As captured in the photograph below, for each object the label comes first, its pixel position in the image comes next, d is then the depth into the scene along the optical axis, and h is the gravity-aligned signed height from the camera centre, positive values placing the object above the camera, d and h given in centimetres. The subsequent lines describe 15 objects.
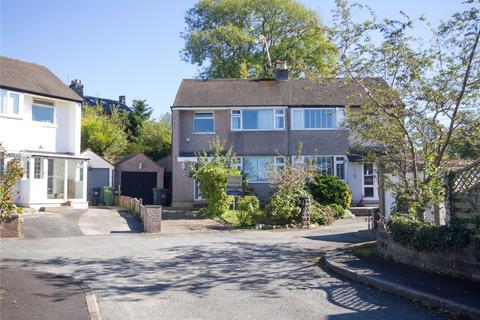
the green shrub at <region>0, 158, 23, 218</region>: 800 +11
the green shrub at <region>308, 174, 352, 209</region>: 2209 -13
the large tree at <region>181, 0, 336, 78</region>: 4056 +1302
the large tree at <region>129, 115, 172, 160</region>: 3656 +373
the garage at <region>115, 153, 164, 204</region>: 2928 +75
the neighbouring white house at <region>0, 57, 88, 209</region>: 2153 +270
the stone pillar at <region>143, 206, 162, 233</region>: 1606 -101
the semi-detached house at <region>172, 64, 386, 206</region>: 2573 +285
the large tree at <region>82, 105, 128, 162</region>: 3494 +376
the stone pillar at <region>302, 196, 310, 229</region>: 1817 -91
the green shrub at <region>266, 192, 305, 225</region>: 1806 -79
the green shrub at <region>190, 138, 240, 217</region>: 2017 +29
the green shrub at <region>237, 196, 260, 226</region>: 1863 -86
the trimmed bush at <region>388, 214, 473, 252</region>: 883 -93
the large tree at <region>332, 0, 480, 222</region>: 1022 +197
